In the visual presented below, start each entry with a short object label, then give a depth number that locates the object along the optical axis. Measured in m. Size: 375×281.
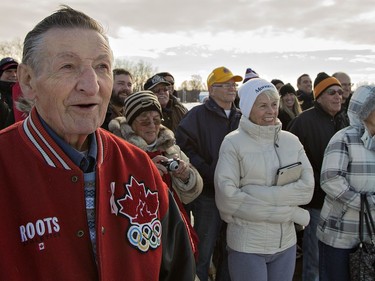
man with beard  3.86
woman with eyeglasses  2.84
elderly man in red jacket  1.18
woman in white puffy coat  2.90
